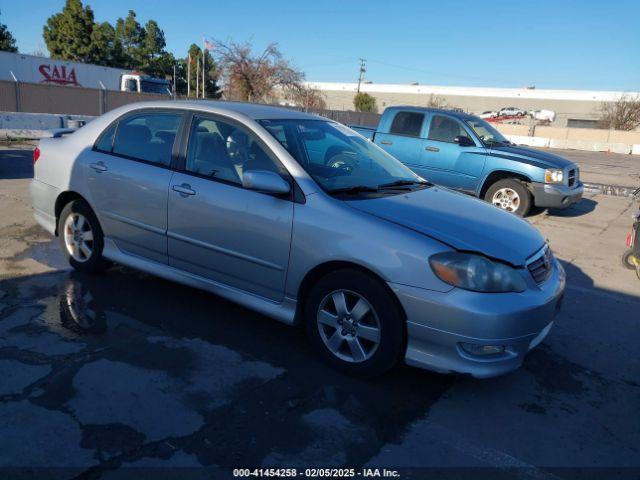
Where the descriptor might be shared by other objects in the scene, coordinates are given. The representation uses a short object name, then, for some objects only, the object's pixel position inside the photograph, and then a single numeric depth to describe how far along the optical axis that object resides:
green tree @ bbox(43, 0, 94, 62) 47.84
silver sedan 3.04
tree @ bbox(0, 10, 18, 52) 43.75
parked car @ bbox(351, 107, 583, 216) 8.76
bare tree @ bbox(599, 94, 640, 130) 45.12
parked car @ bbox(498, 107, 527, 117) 56.62
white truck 27.17
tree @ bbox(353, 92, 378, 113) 57.53
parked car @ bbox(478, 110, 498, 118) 57.45
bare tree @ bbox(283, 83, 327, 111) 40.06
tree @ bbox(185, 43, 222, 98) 57.19
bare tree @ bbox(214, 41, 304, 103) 36.75
